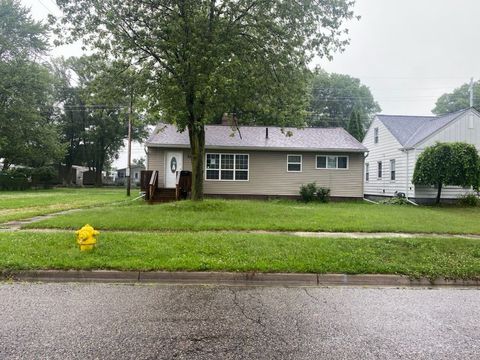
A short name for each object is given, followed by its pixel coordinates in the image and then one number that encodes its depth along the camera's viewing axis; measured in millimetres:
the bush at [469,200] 17641
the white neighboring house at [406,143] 18562
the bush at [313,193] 18484
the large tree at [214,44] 10547
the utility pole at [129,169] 22931
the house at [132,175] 53494
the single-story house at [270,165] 18688
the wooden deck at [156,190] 16391
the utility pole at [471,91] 25444
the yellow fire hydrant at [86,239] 6469
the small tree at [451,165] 16234
